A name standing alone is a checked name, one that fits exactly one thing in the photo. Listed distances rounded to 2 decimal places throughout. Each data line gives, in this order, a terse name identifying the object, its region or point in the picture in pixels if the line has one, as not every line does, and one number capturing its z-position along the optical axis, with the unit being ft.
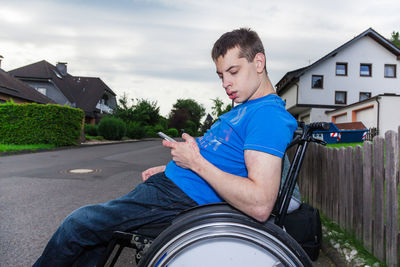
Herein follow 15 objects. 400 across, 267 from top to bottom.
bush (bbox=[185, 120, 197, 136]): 247.42
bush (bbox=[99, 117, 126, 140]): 96.43
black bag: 5.63
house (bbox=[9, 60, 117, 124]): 138.82
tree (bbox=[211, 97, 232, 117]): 198.90
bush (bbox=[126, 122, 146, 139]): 117.19
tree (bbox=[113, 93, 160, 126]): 134.31
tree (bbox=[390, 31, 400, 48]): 309.92
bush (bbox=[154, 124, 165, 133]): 145.69
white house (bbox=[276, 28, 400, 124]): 114.42
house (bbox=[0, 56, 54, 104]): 84.55
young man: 4.67
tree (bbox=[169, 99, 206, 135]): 249.34
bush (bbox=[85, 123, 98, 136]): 105.60
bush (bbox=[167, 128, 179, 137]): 198.75
